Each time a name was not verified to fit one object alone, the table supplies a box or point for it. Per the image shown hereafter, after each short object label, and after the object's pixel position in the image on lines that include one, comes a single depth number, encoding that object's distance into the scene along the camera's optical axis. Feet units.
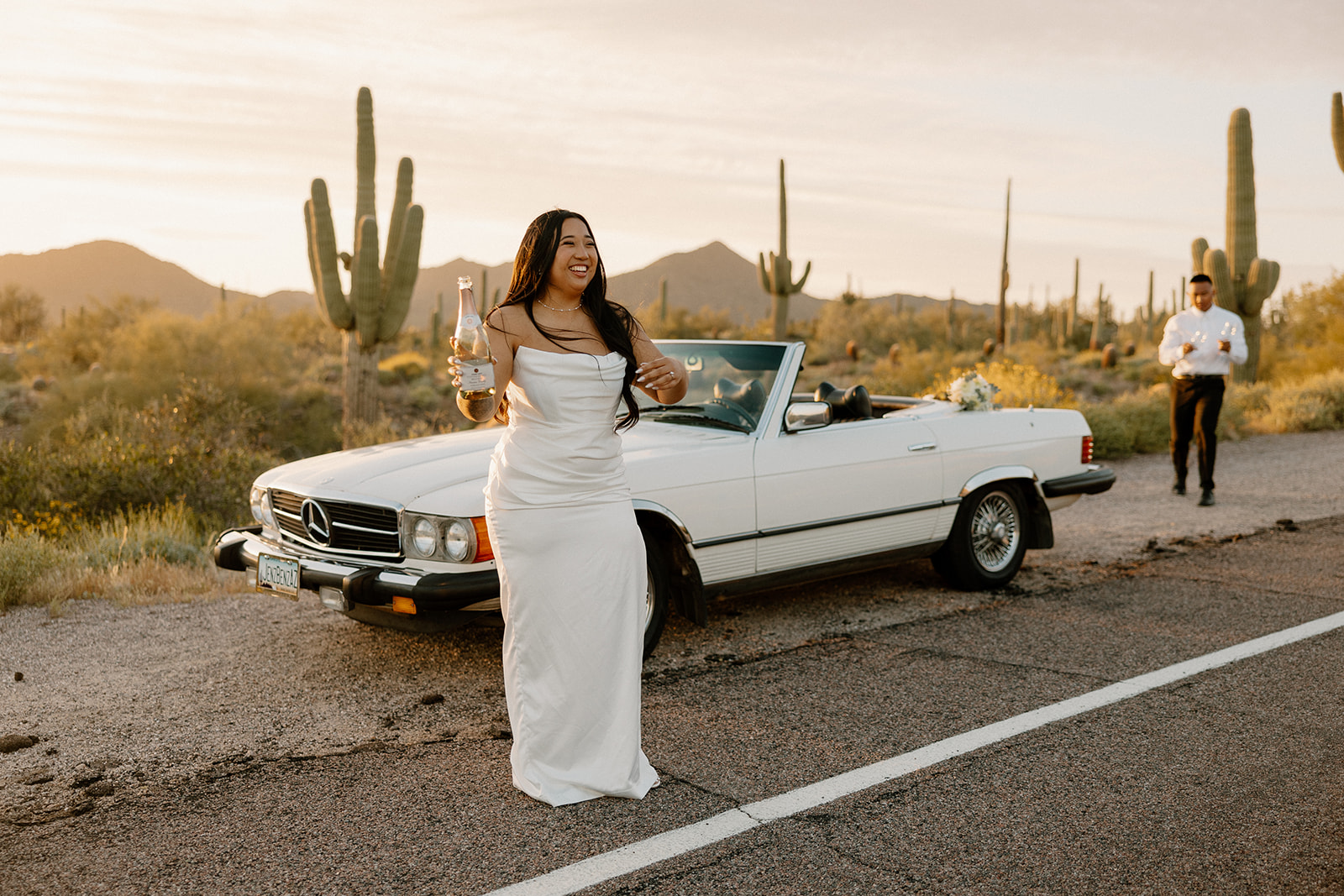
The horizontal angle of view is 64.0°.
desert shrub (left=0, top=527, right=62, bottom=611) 21.02
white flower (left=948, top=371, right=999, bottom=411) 22.67
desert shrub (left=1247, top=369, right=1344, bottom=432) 55.31
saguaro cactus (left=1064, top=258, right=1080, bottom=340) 162.81
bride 12.03
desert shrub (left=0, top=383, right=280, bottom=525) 29.50
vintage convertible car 15.11
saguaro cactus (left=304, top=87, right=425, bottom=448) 53.78
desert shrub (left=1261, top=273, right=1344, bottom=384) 83.66
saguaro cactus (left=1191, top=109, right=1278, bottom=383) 58.59
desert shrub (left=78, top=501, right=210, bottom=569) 24.20
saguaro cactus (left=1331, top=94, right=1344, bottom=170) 56.08
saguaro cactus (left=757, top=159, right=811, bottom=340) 88.02
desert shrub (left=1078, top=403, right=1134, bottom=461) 45.96
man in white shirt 32.30
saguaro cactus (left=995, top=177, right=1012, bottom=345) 118.65
